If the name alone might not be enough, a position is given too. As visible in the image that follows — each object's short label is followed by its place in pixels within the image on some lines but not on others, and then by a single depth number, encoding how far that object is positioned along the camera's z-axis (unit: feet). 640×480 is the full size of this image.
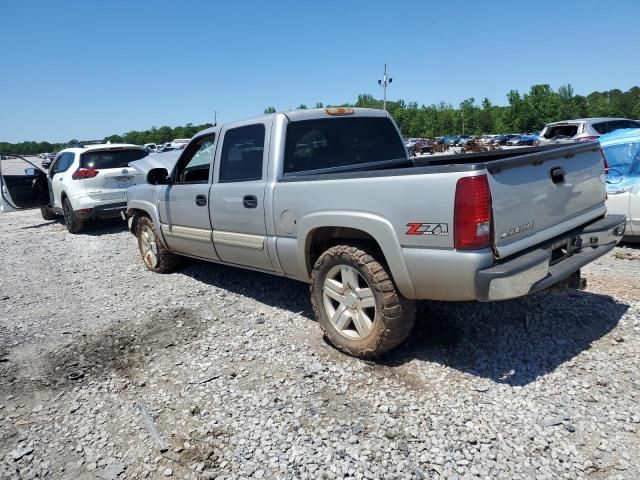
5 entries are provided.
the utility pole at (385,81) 176.24
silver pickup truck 9.26
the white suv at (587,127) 41.16
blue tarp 19.62
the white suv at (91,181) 31.50
